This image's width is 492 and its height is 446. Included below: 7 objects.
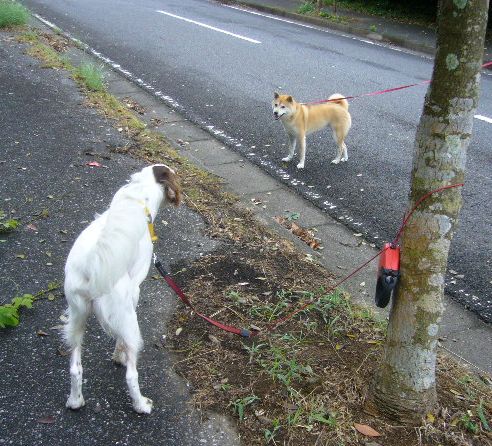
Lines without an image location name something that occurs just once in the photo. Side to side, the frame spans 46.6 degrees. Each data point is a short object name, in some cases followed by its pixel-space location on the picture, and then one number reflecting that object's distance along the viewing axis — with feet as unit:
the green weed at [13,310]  10.36
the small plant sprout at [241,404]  8.86
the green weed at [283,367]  9.56
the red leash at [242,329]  10.19
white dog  7.97
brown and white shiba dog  20.17
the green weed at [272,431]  8.43
